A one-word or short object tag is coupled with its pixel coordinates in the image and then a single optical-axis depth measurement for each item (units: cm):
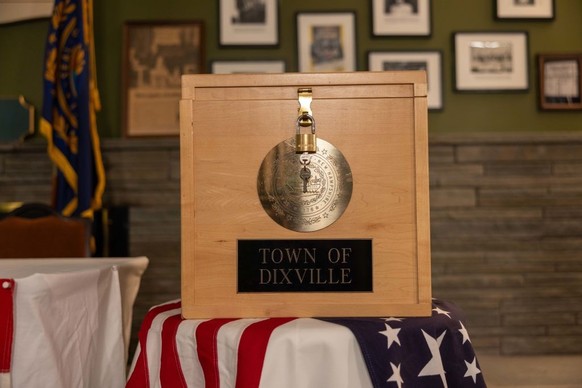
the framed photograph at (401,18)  301
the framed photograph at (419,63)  300
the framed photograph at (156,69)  300
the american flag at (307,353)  89
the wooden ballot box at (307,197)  97
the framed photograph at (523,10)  301
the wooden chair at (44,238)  214
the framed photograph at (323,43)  301
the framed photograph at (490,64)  301
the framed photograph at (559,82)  301
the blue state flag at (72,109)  262
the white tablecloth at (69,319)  119
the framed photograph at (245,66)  300
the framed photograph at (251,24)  301
